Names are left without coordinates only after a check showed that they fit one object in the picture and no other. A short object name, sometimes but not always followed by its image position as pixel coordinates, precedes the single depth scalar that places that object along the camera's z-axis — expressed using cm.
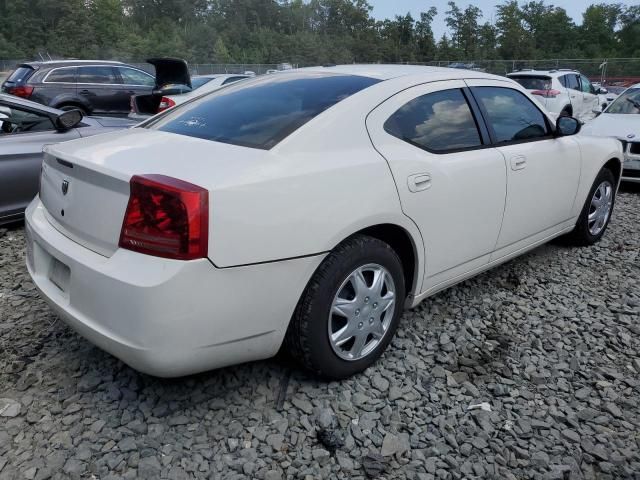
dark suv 1088
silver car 457
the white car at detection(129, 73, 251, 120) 809
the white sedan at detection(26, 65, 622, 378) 200
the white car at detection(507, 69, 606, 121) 1277
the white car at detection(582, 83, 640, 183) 671
